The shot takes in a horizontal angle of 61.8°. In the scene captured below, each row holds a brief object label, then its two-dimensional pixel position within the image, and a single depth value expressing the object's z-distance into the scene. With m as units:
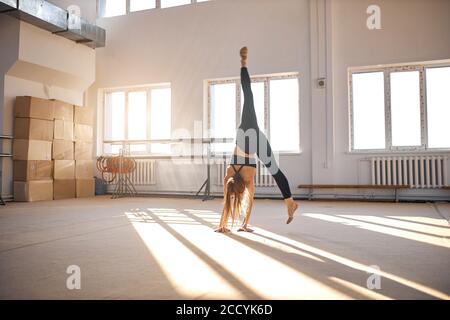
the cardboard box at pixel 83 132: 6.98
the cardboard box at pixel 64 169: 6.50
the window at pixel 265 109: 6.82
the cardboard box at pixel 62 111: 6.53
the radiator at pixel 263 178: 6.66
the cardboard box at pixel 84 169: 6.98
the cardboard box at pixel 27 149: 6.00
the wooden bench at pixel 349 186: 5.78
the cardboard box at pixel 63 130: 6.50
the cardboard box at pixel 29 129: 6.04
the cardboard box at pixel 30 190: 5.99
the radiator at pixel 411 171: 5.77
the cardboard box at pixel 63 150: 6.50
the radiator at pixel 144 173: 7.47
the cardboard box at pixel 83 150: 7.00
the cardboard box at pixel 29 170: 6.00
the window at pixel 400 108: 6.07
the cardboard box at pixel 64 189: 6.52
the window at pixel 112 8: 8.04
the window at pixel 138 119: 7.69
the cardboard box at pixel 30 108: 6.07
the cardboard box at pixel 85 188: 7.00
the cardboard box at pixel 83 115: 7.00
